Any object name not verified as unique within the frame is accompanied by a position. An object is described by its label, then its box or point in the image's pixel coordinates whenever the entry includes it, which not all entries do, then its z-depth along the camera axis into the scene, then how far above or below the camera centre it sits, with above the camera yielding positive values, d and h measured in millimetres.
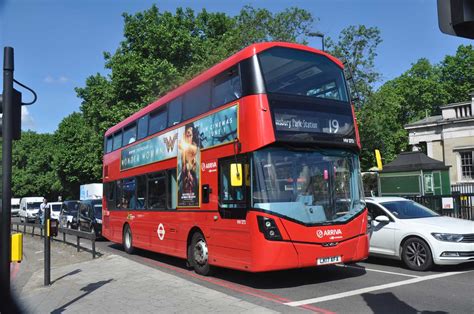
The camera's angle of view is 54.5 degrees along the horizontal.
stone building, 30547 +3615
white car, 9133 -924
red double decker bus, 7965 +570
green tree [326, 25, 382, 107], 23859 +7288
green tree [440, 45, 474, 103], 51594 +13329
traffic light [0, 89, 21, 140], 5559 +1081
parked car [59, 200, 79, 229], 25922 -663
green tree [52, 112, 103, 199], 37494 +4347
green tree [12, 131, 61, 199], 66375 +5321
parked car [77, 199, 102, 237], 20359 -648
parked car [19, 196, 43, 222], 43878 -397
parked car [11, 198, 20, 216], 65781 -311
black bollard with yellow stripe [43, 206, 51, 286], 9719 -1018
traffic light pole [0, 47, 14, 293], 5277 +440
